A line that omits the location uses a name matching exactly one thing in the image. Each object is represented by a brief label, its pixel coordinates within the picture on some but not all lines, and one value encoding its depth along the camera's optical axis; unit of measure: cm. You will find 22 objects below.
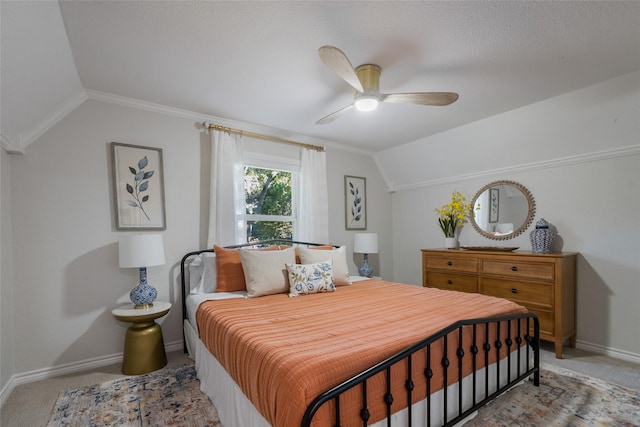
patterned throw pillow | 264
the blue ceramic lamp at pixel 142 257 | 248
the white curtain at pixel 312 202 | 391
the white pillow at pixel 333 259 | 298
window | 367
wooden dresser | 279
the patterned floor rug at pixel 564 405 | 182
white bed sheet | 145
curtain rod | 325
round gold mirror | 347
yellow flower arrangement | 401
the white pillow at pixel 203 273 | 284
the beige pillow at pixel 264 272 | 260
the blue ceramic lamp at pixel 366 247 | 401
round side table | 246
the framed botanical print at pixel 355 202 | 446
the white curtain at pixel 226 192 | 319
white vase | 400
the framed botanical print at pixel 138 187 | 277
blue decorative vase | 305
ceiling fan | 219
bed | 122
